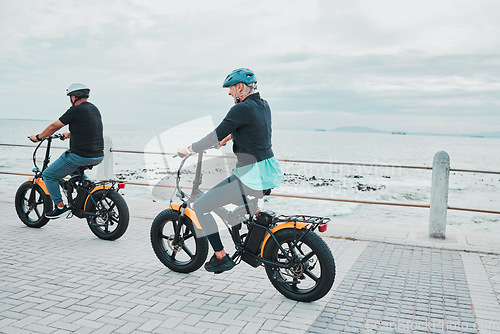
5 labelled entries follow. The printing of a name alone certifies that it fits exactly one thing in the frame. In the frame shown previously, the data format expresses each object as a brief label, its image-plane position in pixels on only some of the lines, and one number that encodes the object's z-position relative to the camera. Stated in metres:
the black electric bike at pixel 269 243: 4.35
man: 6.59
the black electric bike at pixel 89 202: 6.60
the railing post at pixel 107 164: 9.54
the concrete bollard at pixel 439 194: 7.13
